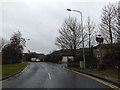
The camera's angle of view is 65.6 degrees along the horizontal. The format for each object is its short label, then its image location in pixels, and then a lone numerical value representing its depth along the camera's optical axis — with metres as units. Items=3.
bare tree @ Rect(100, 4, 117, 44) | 13.17
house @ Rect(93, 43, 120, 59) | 10.37
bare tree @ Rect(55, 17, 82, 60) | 19.15
